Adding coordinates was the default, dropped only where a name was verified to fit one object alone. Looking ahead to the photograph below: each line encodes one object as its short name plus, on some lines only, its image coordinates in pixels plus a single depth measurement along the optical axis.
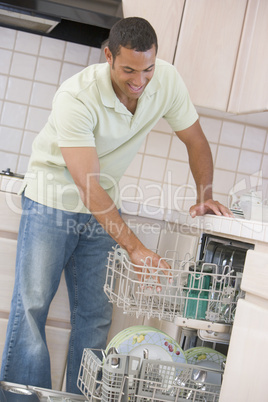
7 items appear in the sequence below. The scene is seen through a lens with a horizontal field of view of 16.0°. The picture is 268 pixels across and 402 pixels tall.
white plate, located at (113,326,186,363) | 2.84
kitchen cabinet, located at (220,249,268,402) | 2.52
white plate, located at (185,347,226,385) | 2.91
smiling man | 2.96
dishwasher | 2.63
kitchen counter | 2.70
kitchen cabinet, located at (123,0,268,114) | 3.77
